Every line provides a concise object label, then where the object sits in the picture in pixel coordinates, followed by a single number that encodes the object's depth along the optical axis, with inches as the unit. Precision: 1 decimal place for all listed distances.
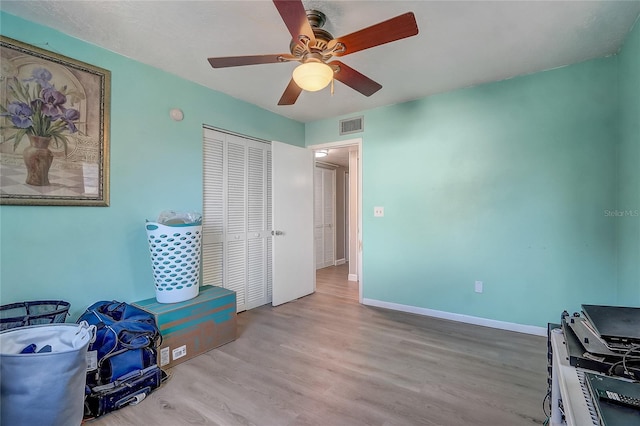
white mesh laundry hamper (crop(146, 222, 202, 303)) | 88.0
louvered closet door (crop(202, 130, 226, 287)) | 118.6
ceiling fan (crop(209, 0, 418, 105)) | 54.1
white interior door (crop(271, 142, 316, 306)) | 141.6
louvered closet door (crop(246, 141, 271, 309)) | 137.6
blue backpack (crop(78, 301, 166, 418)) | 66.0
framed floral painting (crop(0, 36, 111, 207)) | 71.6
